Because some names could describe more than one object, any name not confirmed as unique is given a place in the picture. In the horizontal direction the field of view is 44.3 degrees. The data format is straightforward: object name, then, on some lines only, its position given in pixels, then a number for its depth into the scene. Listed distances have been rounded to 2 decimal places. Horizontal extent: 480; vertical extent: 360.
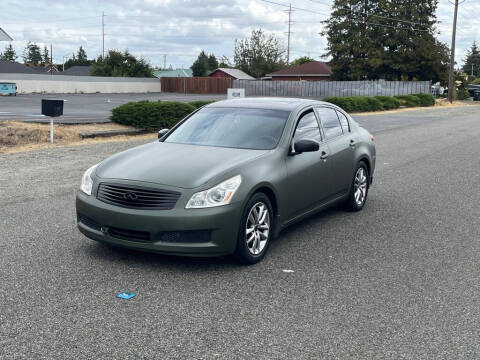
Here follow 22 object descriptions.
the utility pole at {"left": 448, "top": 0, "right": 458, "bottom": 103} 52.53
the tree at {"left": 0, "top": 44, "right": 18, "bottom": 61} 162.27
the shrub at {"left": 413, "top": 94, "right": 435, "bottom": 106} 44.68
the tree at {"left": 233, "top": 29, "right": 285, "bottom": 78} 104.31
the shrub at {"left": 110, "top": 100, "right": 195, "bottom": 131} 18.42
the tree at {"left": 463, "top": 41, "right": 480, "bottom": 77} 147.35
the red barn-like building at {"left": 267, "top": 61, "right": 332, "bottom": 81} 83.31
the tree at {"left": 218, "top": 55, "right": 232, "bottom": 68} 110.83
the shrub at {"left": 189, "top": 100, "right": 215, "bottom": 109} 20.19
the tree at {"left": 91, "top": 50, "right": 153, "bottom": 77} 70.56
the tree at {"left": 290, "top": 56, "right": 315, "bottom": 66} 126.50
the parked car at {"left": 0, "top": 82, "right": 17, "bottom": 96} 45.47
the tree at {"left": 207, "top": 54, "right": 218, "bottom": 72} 112.07
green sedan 5.25
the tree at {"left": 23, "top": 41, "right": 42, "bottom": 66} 167.88
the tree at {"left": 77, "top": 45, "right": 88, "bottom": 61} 182.99
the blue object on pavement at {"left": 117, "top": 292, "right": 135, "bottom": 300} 4.73
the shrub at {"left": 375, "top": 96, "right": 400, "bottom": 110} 36.67
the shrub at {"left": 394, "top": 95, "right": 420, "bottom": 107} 42.00
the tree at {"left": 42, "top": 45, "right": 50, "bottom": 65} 171.31
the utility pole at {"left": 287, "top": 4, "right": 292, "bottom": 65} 104.25
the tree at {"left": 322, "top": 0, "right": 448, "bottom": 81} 65.06
